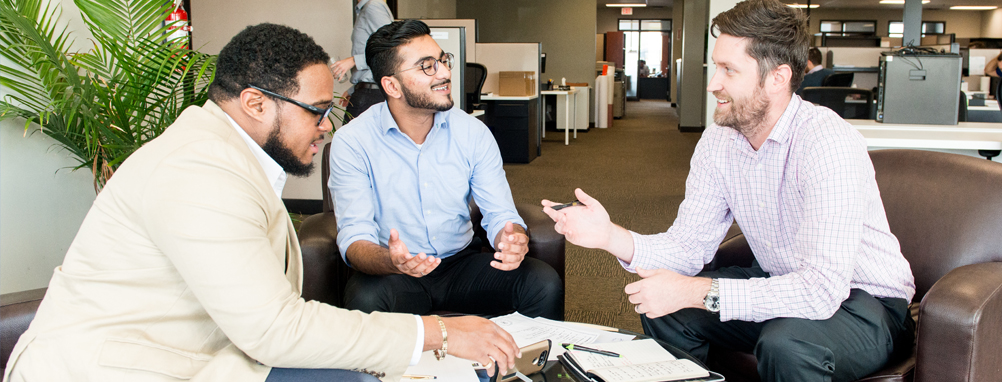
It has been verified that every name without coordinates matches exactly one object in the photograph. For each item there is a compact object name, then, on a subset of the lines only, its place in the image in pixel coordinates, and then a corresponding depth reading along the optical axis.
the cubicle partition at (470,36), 6.43
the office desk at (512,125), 7.18
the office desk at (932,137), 2.48
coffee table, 1.29
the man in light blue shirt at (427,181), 1.91
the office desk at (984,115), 4.95
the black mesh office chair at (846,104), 4.54
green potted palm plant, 1.96
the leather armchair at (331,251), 1.85
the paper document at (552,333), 1.43
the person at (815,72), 6.56
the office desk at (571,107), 9.06
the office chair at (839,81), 5.98
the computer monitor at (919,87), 2.92
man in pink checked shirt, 1.40
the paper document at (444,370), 1.27
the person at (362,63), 3.76
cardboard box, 7.23
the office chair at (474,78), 6.16
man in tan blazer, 1.02
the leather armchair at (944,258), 1.30
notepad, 1.22
